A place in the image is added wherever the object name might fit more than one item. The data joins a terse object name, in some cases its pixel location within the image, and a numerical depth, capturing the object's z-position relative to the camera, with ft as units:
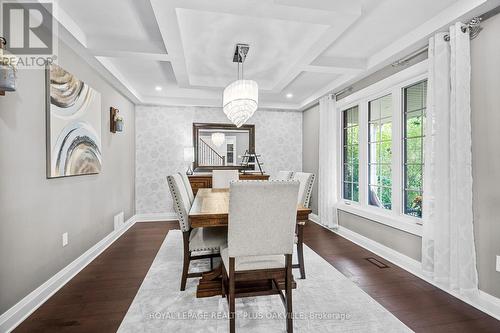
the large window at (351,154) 13.42
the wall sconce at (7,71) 5.12
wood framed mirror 17.13
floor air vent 9.38
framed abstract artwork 7.48
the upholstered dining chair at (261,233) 5.39
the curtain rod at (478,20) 6.61
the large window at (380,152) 11.12
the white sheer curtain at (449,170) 7.06
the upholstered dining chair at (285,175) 10.69
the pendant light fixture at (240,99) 8.61
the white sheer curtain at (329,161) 14.29
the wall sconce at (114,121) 12.22
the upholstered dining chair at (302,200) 8.10
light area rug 5.97
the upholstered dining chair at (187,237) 7.29
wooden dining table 6.24
